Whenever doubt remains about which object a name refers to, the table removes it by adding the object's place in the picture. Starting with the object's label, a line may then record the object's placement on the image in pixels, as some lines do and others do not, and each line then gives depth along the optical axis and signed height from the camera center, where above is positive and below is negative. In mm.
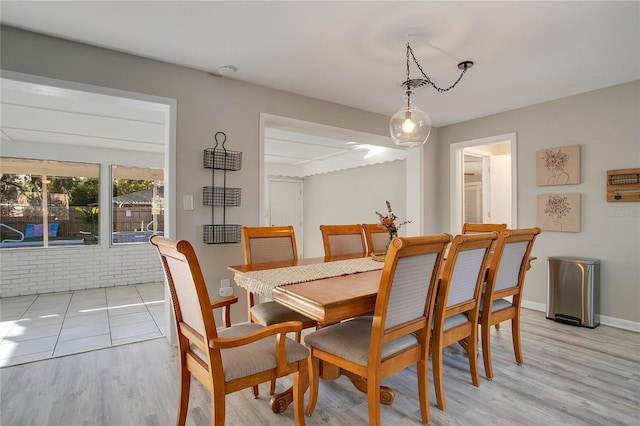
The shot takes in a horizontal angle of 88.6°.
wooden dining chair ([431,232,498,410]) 1826 -498
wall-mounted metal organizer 3039 +197
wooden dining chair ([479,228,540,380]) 2209 -488
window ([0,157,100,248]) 4793 +184
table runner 1829 -363
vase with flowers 2439 -48
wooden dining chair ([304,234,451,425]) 1473 -615
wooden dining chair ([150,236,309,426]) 1329 -625
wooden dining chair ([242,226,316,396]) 2193 -309
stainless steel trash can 3311 -777
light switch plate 2949 +118
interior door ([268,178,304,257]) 7719 +271
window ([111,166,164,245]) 5531 +198
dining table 1506 -378
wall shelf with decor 3211 +315
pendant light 2557 +710
